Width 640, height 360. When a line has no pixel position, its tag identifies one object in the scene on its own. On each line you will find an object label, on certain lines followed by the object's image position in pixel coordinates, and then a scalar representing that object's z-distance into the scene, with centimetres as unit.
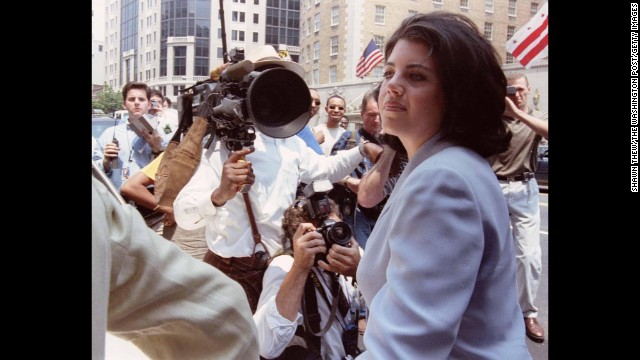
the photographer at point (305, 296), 195
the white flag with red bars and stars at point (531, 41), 450
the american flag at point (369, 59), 1049
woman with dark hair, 95
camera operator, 204
